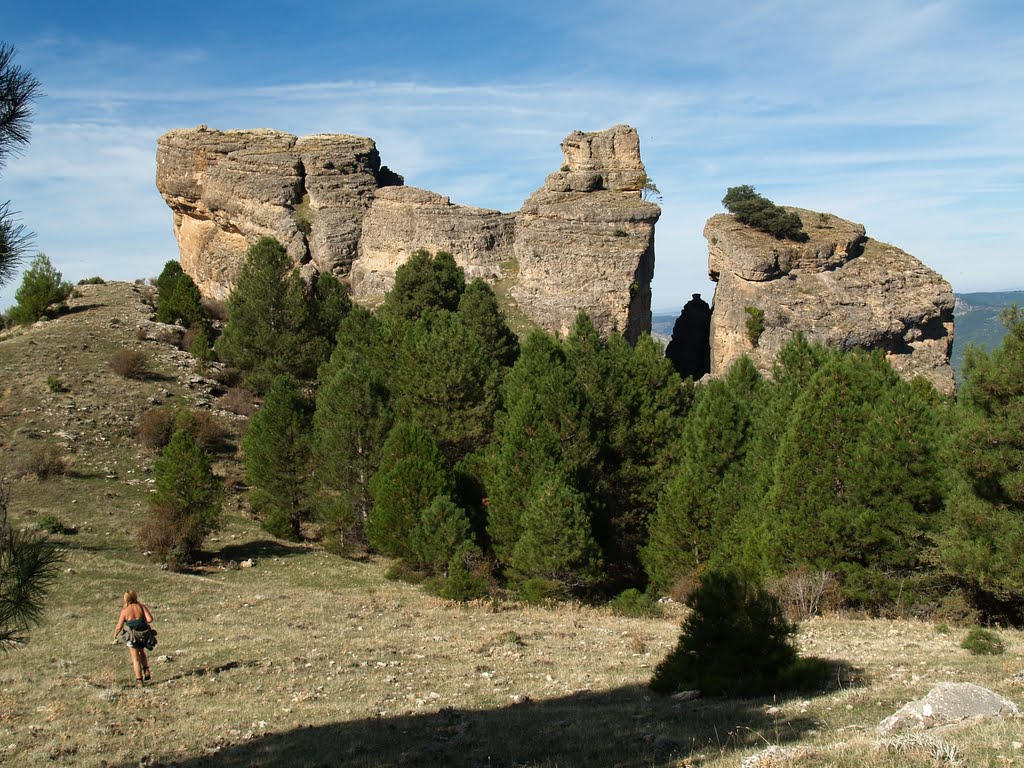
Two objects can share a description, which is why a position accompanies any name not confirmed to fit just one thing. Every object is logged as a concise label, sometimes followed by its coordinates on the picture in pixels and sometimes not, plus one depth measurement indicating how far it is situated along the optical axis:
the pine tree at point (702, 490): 25.28
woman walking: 13.62
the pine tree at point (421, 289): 43.00
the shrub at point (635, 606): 22.25
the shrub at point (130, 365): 41.69
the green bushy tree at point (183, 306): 51.55
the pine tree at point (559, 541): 24.52
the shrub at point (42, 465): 30.94
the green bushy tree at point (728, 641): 11.94
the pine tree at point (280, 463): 31.58
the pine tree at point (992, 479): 17.19
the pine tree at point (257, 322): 42.59
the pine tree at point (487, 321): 39.16
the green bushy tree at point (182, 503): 26.44
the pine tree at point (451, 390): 32.94
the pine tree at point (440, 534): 25.45
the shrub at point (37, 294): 50.59
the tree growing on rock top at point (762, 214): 52.75
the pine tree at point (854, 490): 20.41
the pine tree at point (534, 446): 27.06
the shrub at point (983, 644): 13.64
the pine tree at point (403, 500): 27.17
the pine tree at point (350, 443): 30.81
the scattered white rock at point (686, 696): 11.75
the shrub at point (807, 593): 19.45
